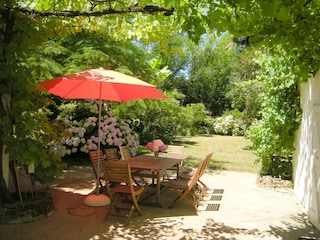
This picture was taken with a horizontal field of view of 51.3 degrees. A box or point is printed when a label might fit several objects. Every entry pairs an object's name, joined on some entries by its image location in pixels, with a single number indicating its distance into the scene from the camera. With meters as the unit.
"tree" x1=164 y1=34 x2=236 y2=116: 33.19
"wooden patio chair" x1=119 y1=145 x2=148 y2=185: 8.24
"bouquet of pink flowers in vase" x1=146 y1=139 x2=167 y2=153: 7.20
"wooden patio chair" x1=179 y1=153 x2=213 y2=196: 6.88
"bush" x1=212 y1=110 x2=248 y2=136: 25.53
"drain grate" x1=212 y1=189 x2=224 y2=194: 7.83
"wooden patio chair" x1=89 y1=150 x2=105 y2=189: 6.83
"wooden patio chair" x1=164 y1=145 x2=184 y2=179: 9.07
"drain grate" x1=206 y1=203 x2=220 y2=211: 6.44
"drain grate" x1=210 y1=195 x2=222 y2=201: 7.21
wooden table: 6.22
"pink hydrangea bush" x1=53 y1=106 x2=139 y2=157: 10.36
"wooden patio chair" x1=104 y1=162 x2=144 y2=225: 5.55
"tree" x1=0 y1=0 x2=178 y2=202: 4.99
